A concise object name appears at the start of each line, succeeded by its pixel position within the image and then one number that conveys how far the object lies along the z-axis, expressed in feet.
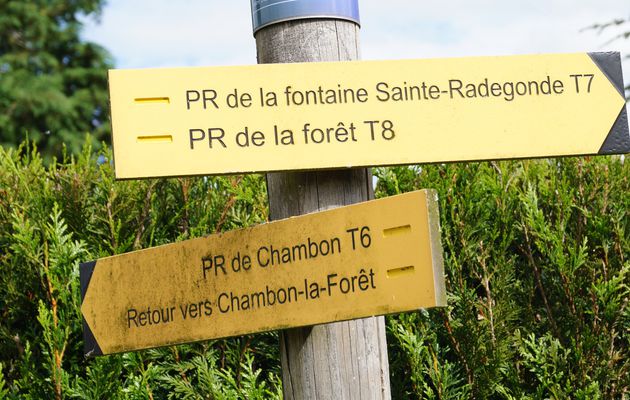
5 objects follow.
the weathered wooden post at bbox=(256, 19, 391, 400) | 7.04
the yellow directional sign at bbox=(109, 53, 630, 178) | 6.54
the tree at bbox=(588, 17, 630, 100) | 31.62
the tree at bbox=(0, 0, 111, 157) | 58.03
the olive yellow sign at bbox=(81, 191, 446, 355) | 6.06
